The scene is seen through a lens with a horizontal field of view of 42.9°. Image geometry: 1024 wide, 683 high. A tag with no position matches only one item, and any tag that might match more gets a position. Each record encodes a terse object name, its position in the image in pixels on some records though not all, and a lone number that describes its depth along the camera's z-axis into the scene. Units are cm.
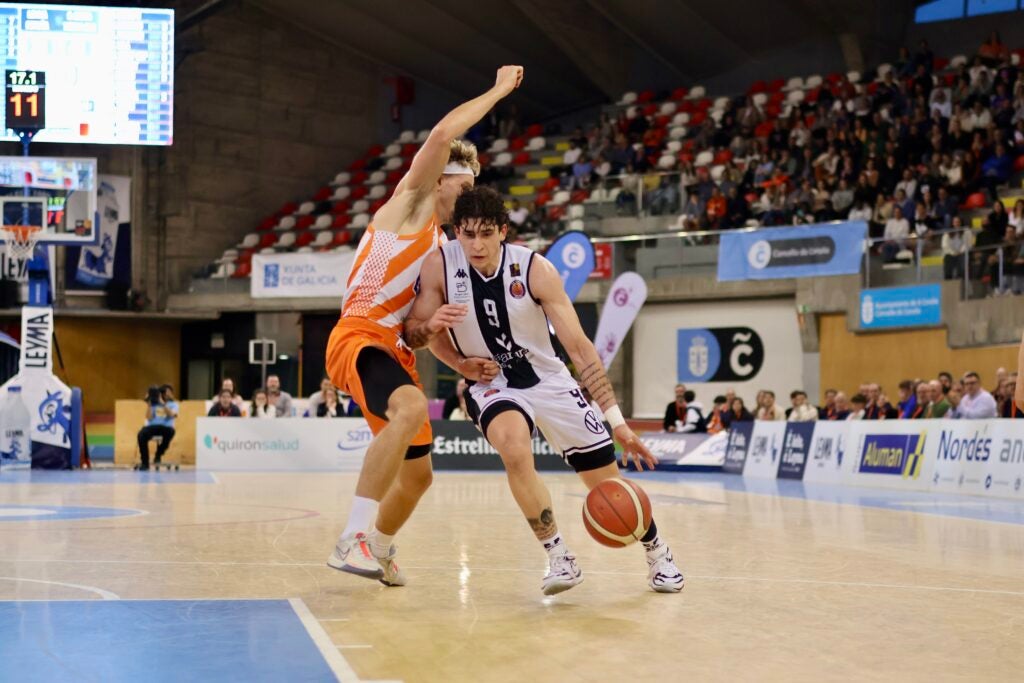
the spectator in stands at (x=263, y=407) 2414
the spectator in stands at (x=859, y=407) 2000
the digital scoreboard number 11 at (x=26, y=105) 2189
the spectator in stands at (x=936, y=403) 1792
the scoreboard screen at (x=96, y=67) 2564
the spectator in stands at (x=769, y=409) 2216
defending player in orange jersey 627
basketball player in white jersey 634
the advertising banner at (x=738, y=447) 2228
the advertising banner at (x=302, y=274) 2989
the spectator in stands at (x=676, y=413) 2417
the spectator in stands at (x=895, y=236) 2250
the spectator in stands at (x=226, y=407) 2411
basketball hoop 2077
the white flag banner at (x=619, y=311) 2250
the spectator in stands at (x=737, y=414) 2298
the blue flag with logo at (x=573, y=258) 2273
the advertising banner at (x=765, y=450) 2102
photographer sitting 2250
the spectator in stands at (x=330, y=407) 2429
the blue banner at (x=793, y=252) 2347
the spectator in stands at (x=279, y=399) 2422
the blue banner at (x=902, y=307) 2253
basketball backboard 2091
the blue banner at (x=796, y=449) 2025
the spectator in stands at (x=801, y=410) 2162
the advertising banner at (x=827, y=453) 1920
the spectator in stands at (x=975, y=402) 1689
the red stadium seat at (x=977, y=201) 2380
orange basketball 634
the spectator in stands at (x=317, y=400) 2431
